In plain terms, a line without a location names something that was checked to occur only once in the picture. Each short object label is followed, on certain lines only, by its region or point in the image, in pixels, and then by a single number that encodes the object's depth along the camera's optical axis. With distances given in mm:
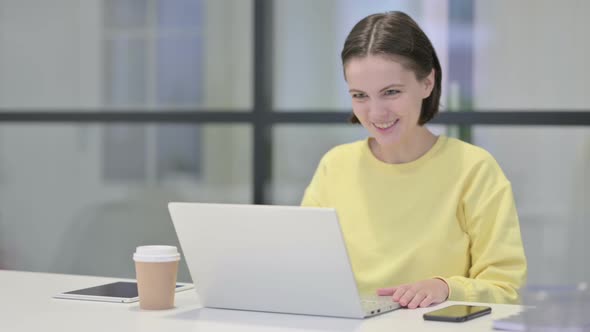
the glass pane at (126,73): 5390
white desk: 2916
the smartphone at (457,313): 2951
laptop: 2914
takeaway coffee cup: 3077
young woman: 3465
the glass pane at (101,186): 5263
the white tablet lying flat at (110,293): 3190
